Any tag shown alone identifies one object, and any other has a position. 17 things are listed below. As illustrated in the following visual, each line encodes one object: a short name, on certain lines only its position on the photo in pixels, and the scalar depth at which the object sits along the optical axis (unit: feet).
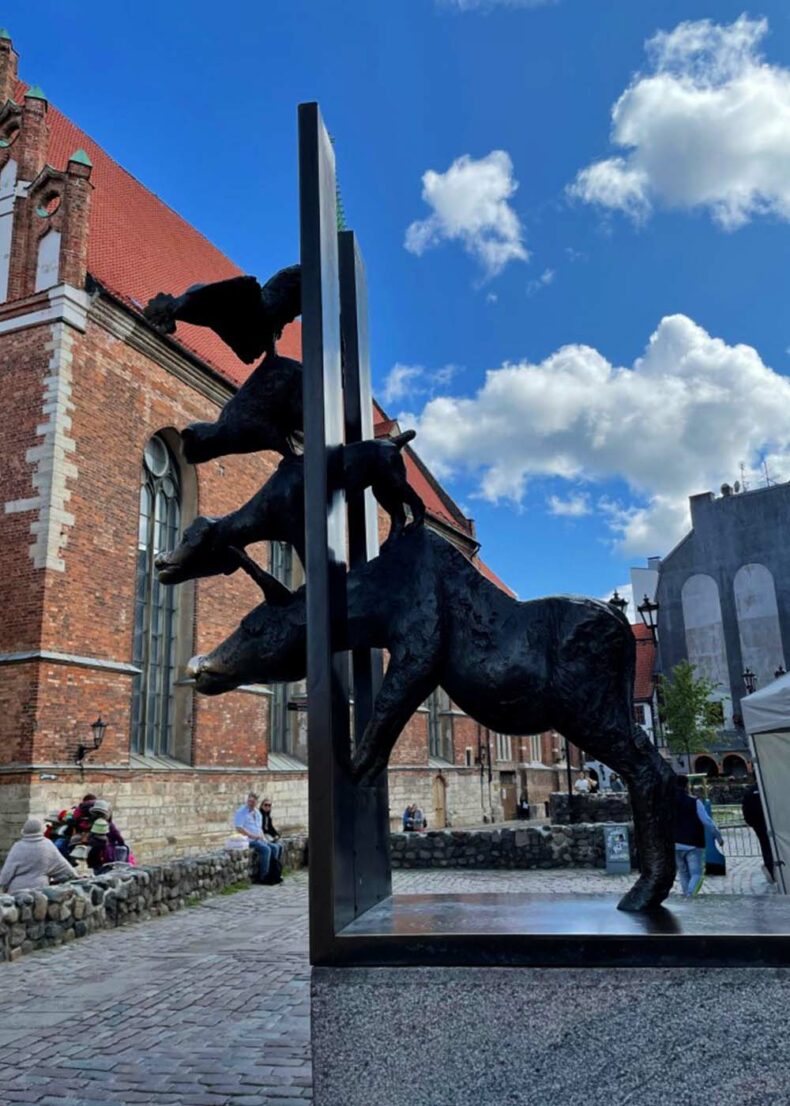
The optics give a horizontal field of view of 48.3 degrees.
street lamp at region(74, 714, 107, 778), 48.06
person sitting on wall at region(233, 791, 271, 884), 46.93
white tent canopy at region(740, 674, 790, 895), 32.65
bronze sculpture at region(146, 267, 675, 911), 11.35
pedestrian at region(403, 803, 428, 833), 79.20
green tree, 114.62
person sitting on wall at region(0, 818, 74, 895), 30.60
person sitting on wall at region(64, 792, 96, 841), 41.68
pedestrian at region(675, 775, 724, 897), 28.45
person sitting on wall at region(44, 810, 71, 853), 41.16
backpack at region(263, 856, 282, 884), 47.19
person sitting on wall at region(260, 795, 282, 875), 50.50
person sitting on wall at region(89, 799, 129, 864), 41.05
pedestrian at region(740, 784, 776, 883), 37.78
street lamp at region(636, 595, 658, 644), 60.70
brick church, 48.39
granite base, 8.30
